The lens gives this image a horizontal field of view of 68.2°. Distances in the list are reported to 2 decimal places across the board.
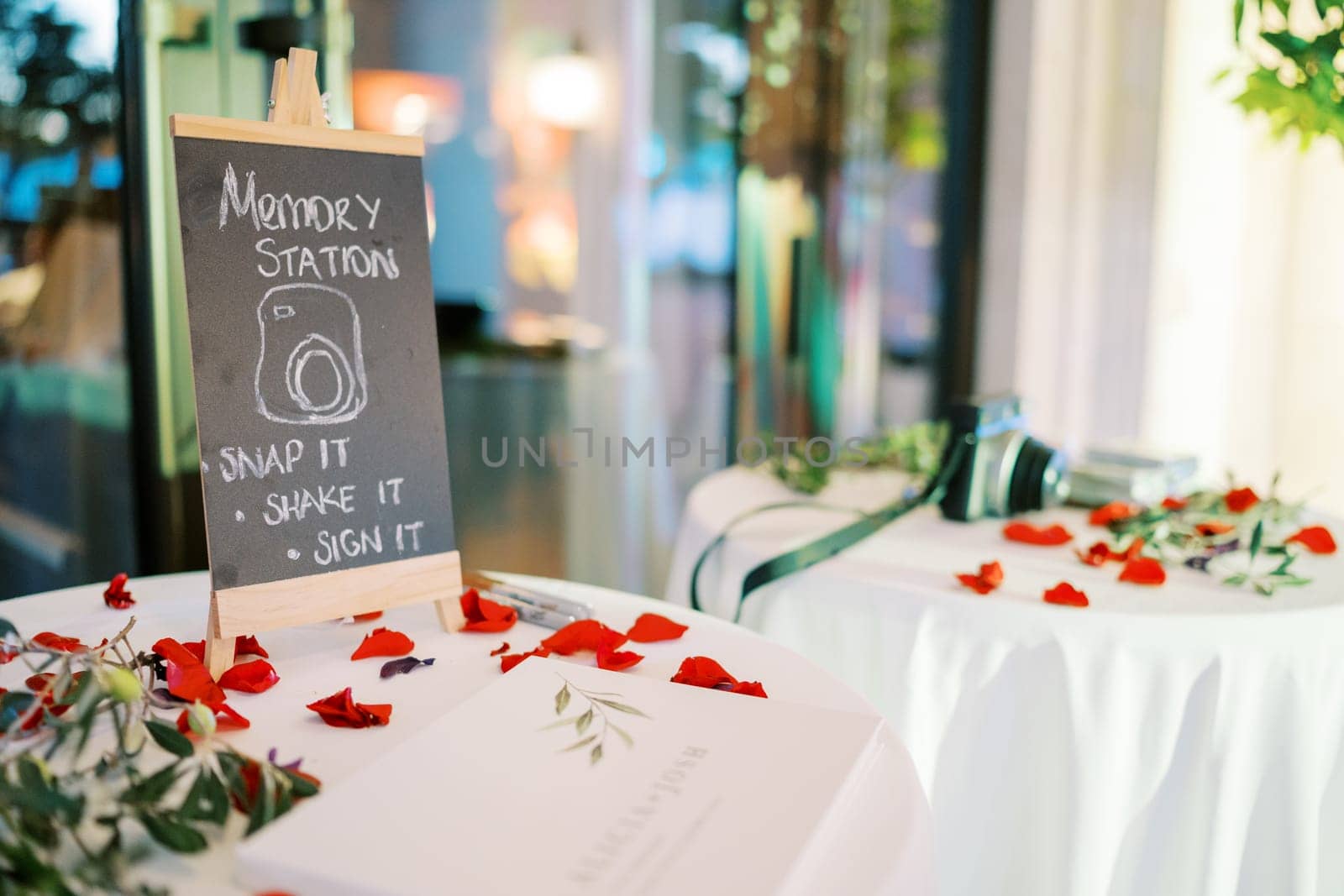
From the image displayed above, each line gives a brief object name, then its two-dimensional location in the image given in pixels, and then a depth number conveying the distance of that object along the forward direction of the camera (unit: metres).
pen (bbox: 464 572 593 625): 0.93
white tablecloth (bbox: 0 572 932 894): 0.55
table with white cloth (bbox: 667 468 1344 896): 0.96
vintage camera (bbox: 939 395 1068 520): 1.34
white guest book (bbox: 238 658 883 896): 0.48
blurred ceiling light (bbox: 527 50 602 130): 5.06
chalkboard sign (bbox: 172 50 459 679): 0.77
